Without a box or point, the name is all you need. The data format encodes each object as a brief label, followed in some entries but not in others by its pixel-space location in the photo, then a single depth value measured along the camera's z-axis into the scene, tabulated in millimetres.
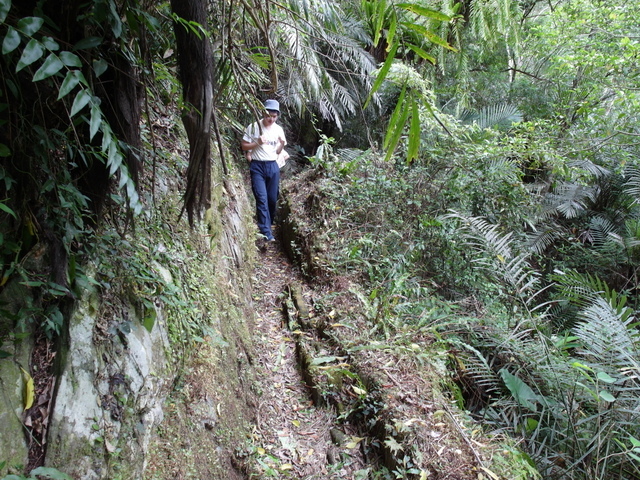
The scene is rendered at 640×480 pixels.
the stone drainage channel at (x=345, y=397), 2801
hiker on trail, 5375
